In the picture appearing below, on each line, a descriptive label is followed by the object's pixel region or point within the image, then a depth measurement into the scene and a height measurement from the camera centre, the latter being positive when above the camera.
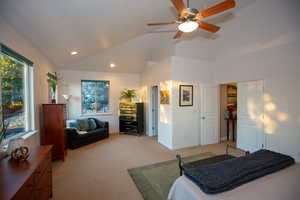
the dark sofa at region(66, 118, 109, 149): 4.21 -1.28
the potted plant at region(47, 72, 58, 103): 3.87 +0.49
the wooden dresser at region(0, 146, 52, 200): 1.15 -0.76
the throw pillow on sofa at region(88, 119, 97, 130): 5.17 -1.00
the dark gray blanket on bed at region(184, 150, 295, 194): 1.33 -0.83
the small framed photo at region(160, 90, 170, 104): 4.30 +0.01
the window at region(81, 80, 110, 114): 5.74 +0.04
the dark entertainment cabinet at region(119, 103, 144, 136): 5.77 -0.89
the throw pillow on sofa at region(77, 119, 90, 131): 4.91 -0.97
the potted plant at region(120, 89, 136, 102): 6.11 +0.15
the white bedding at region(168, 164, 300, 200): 1.26 -0.92
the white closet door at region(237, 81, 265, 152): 3.62 -0.57
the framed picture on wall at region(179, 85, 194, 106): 4.29 +0.06
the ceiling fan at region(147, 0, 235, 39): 1.74 +1.14
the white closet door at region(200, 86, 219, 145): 4.64 -0.64
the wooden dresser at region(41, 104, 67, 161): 3.25 -0.73
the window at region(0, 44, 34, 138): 2.09 +0.13
